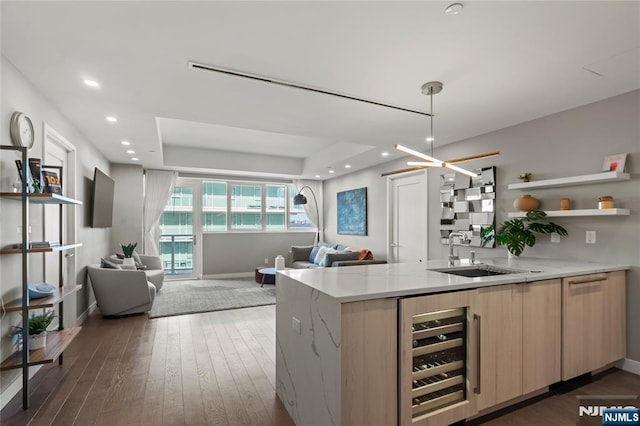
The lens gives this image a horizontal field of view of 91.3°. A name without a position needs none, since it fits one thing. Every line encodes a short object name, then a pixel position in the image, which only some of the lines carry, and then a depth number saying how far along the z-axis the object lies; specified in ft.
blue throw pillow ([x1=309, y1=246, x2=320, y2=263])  22.97
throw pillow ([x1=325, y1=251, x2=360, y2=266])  17.15
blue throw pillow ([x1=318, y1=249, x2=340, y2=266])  16.99
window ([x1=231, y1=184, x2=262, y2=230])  24.97
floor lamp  21.66
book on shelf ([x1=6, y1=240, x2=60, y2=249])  7.19
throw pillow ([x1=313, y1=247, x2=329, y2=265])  21.62
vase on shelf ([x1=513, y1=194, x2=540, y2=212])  10.73
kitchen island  5.25
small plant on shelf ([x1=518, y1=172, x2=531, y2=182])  11.00
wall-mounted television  14.32
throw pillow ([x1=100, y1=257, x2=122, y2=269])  14.47
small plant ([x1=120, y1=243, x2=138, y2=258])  18.24
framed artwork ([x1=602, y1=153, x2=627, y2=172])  8.77
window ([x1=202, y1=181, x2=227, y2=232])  24.00
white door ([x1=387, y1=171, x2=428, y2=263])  16.22
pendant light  8.23
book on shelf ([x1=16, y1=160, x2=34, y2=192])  7.17
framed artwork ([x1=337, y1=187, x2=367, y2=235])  21.16
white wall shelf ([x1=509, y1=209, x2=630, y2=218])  8.57
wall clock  7.36
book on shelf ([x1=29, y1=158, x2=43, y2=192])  7.45
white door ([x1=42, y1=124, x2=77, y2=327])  9.87
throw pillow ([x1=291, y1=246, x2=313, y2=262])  23.55
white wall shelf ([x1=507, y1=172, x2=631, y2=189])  8.65
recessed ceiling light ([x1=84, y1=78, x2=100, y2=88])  8.18
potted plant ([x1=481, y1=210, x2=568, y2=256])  10.25
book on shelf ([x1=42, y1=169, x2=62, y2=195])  7.80
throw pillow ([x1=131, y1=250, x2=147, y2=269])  18.32
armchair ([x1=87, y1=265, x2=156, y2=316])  13.55
